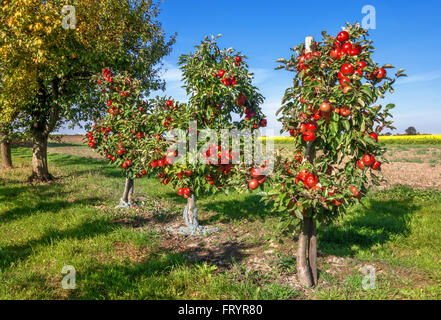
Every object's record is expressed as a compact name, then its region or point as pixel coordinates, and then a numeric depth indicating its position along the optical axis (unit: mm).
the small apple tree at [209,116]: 5754
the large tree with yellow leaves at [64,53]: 9727
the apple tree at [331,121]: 3998
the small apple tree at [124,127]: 8219
